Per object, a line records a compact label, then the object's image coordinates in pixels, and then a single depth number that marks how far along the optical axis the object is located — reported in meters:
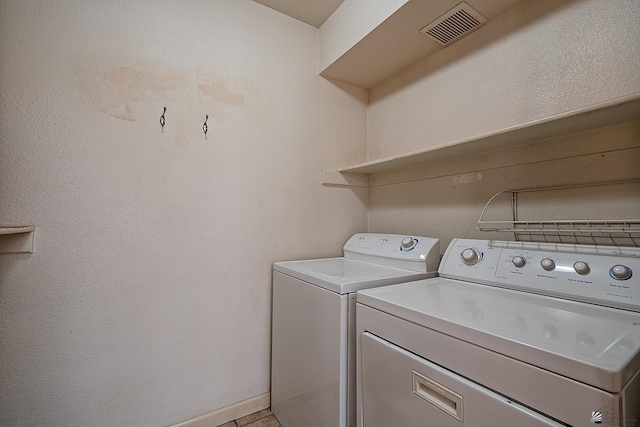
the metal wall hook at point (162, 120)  1.32
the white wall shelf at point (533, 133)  0.84
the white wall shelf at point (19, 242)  1.04
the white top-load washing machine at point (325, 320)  0.99
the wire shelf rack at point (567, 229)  0.95
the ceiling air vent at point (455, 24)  1.29
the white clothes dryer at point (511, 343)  0.50
